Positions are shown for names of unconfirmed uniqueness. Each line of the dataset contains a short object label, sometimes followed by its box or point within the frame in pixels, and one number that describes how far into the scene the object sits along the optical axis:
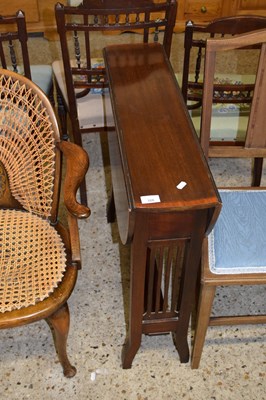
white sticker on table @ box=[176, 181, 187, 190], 1.18
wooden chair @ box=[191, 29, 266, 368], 1.39
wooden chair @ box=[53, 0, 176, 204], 1.73
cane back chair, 1.34
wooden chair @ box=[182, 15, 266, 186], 1.75
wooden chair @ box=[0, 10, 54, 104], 1.77
